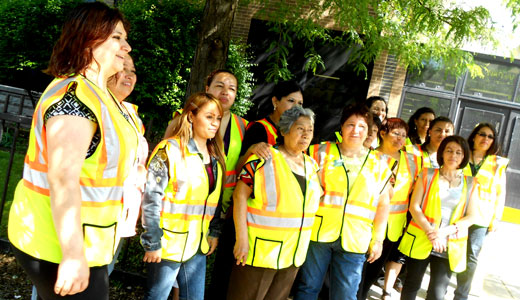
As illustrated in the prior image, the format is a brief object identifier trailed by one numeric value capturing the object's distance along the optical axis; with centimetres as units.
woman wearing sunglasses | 406
